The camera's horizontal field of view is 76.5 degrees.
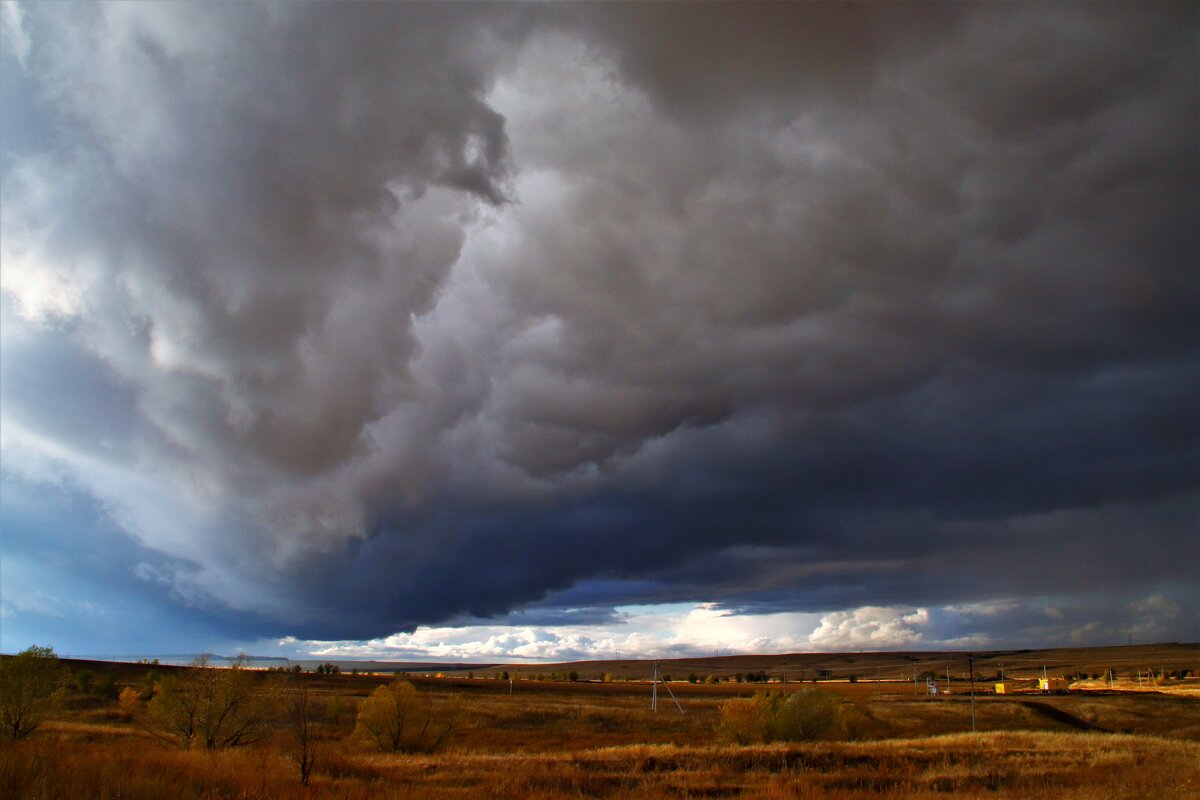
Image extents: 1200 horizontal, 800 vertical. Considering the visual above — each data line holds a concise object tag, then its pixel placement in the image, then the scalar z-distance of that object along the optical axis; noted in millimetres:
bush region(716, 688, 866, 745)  51500
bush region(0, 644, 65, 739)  43844
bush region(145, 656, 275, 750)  44406
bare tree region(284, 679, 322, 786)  29094
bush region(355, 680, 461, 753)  50281
